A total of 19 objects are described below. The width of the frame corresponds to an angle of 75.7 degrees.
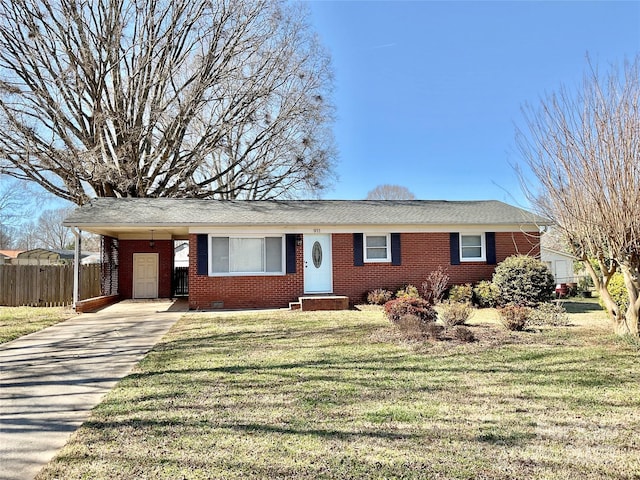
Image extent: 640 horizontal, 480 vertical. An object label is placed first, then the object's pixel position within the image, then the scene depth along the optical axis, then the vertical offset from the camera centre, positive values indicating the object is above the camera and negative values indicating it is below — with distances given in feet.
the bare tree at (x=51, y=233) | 194.18 +16.68
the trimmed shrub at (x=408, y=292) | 42.62 -2.96
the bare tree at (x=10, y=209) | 129.16 +19.42
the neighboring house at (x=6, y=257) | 114.52 +3.33
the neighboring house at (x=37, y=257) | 87.97 +2.40
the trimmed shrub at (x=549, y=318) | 31.63 -4.38
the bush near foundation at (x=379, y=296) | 43.88 -3.48
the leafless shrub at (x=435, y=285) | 43.87 -2.41
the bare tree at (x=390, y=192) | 154.81 +27.08
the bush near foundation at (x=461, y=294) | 43.34 -3.29
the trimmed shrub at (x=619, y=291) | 31.76 -2.39
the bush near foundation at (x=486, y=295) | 43.06 -3.39
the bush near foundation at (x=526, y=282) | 40.57 -2.01
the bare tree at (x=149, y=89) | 57.72 +28.05
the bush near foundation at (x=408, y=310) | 29.81 -3.42
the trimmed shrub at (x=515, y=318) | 28.43 -3.86
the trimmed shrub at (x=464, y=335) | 25.46 -4.52
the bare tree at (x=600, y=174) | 23.73 +5.34
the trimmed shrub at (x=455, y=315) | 29.35 -3.78
